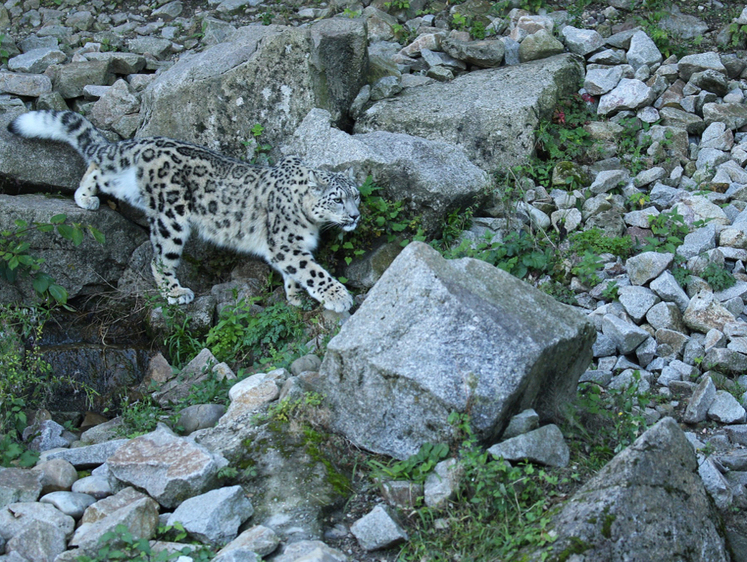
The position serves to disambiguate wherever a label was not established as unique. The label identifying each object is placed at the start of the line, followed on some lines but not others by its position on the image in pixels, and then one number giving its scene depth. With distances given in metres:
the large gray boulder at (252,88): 16.64
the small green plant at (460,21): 20.73
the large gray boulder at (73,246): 14.60
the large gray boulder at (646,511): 7.70
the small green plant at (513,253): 13.93
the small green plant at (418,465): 8.99
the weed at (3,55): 20.48
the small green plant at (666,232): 14.16
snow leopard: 14.90
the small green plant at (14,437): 10.41
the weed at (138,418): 11.45
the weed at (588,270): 13.68
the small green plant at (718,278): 13.24
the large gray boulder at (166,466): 9.06
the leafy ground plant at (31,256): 13.22
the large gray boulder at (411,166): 15.03
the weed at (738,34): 19.14
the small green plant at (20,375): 11.21
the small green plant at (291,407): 10.05
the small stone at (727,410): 10.93
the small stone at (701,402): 10.98
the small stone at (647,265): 13.44
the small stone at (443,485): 8.64
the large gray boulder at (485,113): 16.94
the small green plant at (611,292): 13.34
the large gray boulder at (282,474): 8.97
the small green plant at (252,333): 13.77
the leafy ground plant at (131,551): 8.29
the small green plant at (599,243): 14.50
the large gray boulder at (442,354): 9.01
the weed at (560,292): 13.68
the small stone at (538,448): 8.81
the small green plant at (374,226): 14.78
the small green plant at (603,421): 9.58
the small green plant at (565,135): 16.92
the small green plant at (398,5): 21.81
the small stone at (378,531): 8.48
